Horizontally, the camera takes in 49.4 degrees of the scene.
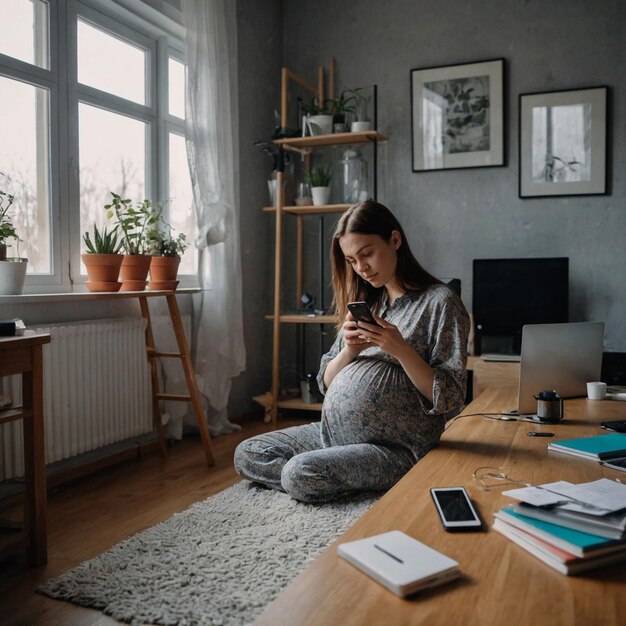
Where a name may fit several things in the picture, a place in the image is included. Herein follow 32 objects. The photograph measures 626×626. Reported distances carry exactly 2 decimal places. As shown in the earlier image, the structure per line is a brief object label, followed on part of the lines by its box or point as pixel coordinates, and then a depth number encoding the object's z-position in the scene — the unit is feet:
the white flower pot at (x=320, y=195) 13.66
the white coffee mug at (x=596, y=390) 7.27
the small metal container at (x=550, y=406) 6.34
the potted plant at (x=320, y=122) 13.47
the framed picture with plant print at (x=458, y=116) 13.38
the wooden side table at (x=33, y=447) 6.63
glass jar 13.62
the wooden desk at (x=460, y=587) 2.87
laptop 6.59
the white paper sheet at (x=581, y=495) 3.46
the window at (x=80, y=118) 9.07
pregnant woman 6.52
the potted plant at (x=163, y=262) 10.61
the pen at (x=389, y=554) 3.27
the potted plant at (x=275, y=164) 13.66
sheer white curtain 11.53
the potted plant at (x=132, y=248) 10.07
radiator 8.77
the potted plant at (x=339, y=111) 13.58
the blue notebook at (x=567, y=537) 3.22
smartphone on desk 3.73
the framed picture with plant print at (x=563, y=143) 12.68
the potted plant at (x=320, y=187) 13.66
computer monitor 12.50
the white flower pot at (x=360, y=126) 13.33
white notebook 3.06
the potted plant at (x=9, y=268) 8.00
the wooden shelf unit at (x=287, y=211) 13.28
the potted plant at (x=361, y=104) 14.15
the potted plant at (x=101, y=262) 9.53
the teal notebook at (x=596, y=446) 4.96
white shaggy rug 5.55
